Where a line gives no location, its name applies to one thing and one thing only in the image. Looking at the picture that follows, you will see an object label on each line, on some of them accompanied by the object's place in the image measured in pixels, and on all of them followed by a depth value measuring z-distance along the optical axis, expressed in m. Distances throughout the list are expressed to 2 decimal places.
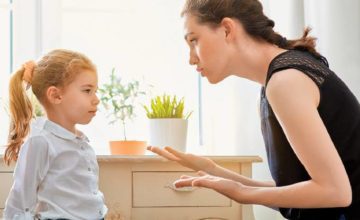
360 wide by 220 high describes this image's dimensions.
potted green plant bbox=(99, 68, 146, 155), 2.77
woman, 1.54
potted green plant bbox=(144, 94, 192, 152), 2.58
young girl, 2.00
